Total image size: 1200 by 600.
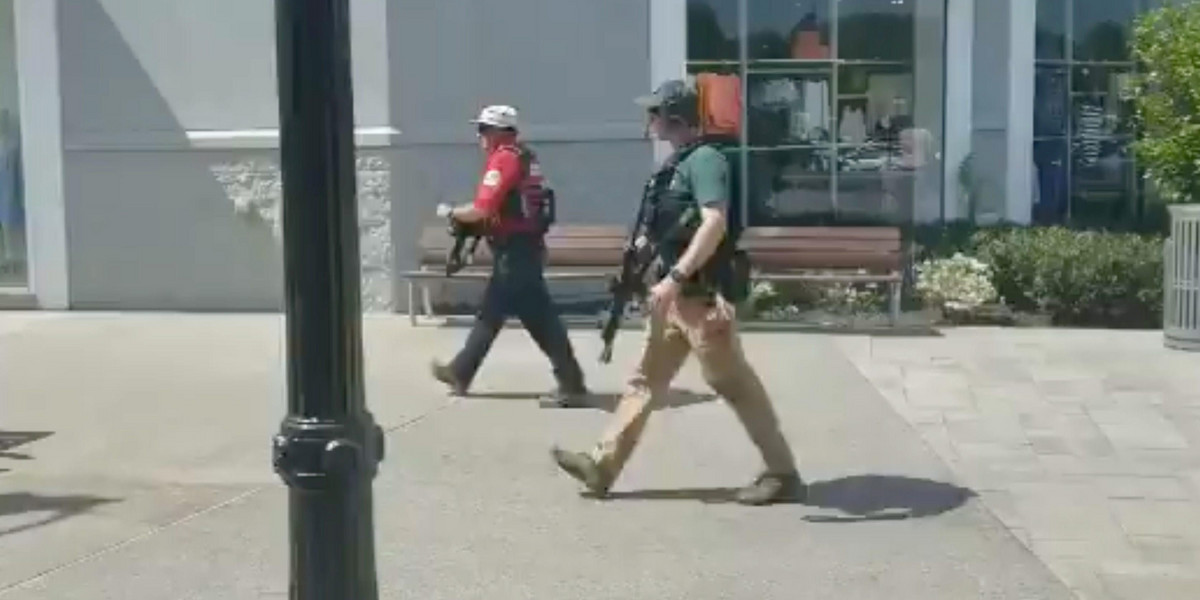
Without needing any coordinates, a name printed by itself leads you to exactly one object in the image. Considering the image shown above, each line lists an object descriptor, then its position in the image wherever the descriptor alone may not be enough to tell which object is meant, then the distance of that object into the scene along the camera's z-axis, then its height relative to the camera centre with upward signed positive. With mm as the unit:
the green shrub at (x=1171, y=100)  11367 +246
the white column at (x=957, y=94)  13383 +362
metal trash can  10492 -945
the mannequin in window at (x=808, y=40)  13312 +818
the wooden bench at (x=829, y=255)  11656 -837
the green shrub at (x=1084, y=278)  11766 -1032
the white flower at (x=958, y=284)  11898 -1077
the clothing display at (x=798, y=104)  13375 +295
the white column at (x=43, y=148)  12781 +26
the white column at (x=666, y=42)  12727 +788
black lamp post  3525 -364
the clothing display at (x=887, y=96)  13469 +355
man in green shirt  6492 -735
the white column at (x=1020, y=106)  13641 +260
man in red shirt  8602 -570
